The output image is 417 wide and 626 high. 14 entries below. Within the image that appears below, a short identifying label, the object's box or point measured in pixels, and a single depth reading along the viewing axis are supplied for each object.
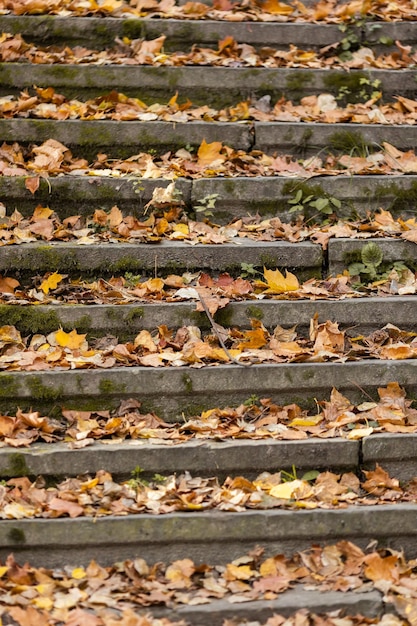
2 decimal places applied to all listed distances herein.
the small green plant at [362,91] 10.48
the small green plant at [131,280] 8.28
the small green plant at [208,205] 9.01
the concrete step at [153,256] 8.27
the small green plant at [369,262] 8.53
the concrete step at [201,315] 7.82
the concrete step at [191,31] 10.69
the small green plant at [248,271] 8.38
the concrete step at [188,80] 10.11
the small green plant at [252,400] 7.45
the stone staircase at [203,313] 6.45
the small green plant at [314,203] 9.08
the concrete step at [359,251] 8.57
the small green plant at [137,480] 6.79
